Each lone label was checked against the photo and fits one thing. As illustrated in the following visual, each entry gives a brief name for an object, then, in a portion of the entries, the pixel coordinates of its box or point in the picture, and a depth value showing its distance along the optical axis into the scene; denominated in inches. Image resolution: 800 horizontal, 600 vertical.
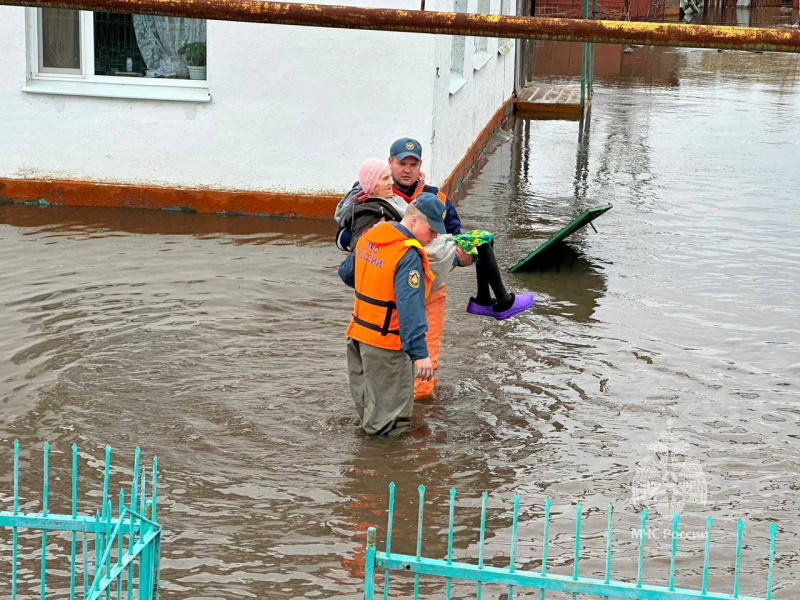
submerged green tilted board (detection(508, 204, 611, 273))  386.9
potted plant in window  462.0
